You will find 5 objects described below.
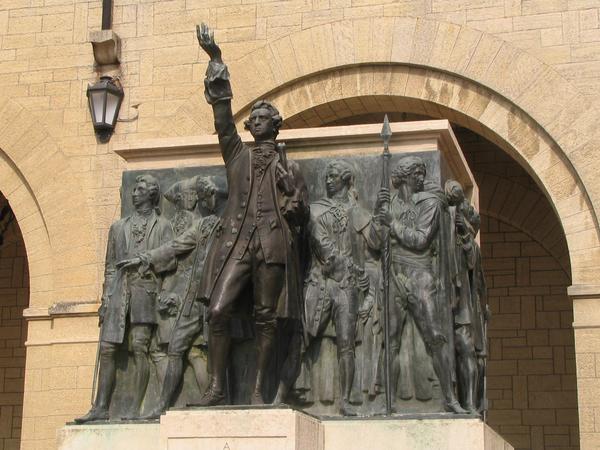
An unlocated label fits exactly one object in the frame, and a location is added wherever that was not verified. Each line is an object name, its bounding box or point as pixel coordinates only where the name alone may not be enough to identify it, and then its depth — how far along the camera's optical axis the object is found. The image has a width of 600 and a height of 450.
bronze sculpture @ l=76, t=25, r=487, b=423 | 8.13
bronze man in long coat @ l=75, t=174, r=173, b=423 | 8.68
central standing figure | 8.05
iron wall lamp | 13.95
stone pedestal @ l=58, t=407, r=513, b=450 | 7.61
